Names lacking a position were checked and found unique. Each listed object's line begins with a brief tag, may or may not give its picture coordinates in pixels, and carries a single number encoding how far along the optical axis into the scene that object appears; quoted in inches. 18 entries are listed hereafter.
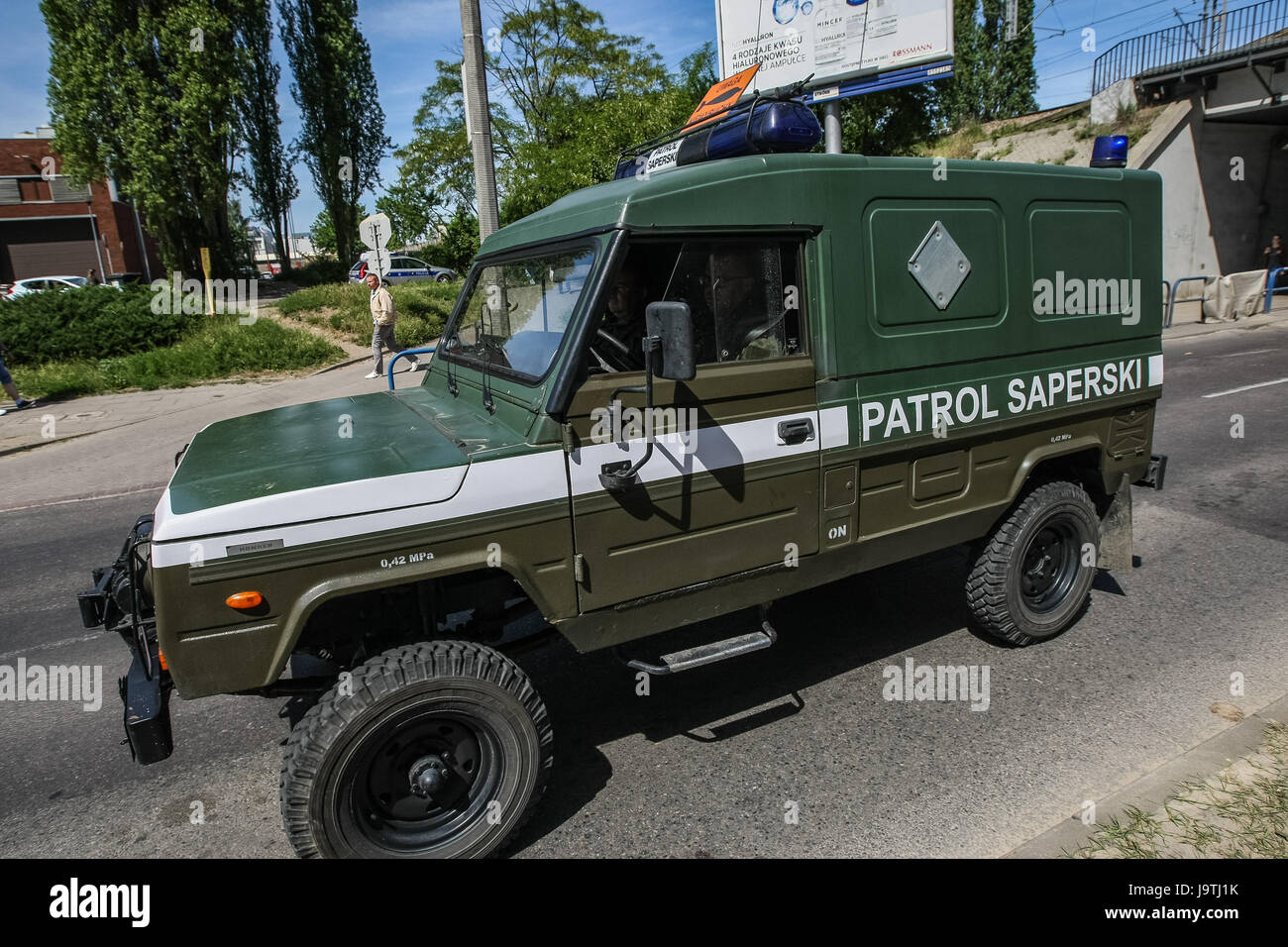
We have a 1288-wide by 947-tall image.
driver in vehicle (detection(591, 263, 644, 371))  124.7
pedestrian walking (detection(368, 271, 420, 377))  540.1
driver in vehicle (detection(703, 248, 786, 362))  130.7
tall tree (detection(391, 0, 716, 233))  979.9
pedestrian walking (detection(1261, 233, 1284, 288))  844.6
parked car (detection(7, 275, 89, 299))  1005.5
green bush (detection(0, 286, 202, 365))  611.8
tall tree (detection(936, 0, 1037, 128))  1320.1
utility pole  398.6
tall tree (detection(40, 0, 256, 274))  797.2
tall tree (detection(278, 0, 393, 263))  1204.5
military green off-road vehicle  108.0
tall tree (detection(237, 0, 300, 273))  1141.7
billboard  602.5
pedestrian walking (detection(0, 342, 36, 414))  514.0
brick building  1498.5
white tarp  716.0
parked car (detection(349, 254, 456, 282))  1293.1
